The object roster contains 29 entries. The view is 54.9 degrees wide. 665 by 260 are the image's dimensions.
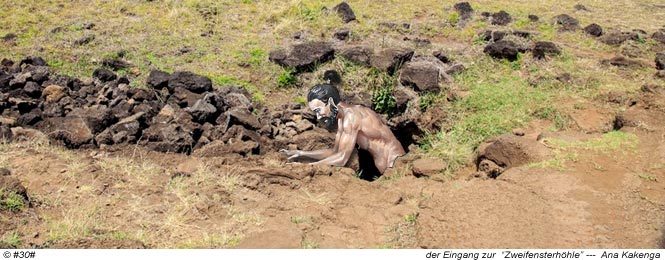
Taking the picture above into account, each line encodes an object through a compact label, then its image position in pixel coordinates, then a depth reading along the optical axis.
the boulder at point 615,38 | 10.64
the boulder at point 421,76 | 8.85
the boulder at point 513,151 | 6.20
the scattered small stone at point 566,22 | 11.42
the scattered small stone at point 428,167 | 6.75
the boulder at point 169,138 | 7.04
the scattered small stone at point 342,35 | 10.87
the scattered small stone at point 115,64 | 9.55
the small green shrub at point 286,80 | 9.43
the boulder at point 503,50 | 9.71
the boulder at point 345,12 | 11.77
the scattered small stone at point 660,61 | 9.20
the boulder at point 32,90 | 8.13
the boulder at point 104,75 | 8.85
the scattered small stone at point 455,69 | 9.46
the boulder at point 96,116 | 7.31
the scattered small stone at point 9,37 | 10.59
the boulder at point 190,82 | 8.57
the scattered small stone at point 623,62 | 9.38
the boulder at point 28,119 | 7.42
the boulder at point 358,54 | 9.62
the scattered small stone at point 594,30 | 11.15
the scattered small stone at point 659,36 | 10.73
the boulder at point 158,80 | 8.69
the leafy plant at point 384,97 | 8.88
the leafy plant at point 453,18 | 11.82
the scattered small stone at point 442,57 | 9.91
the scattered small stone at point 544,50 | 9.72
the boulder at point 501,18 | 11.73
